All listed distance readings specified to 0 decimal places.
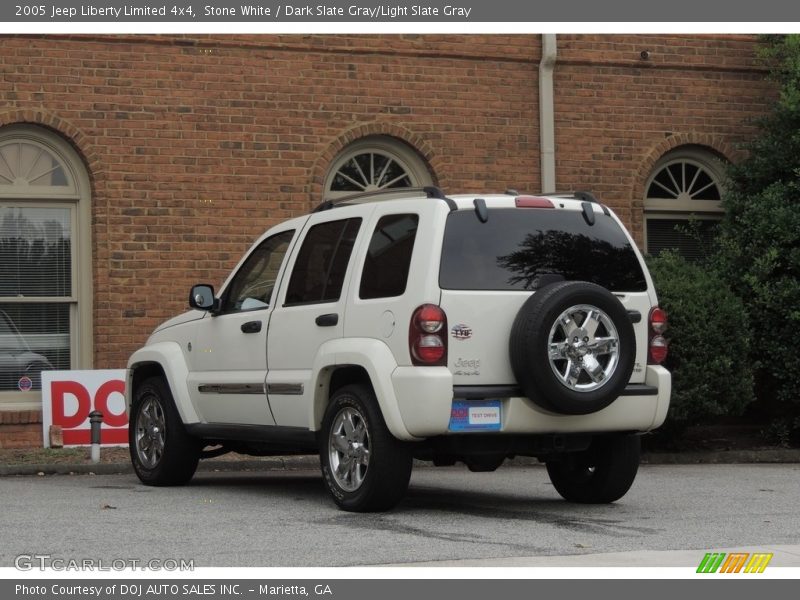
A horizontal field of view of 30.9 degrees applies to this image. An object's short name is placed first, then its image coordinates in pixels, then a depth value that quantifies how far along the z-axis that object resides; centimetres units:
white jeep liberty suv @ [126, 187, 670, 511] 880
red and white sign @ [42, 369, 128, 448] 1461
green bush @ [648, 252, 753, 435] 1405
